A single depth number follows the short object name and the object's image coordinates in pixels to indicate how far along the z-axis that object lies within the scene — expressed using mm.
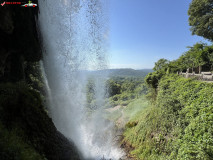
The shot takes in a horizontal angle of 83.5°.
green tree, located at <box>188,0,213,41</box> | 14517
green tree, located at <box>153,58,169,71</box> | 22475
